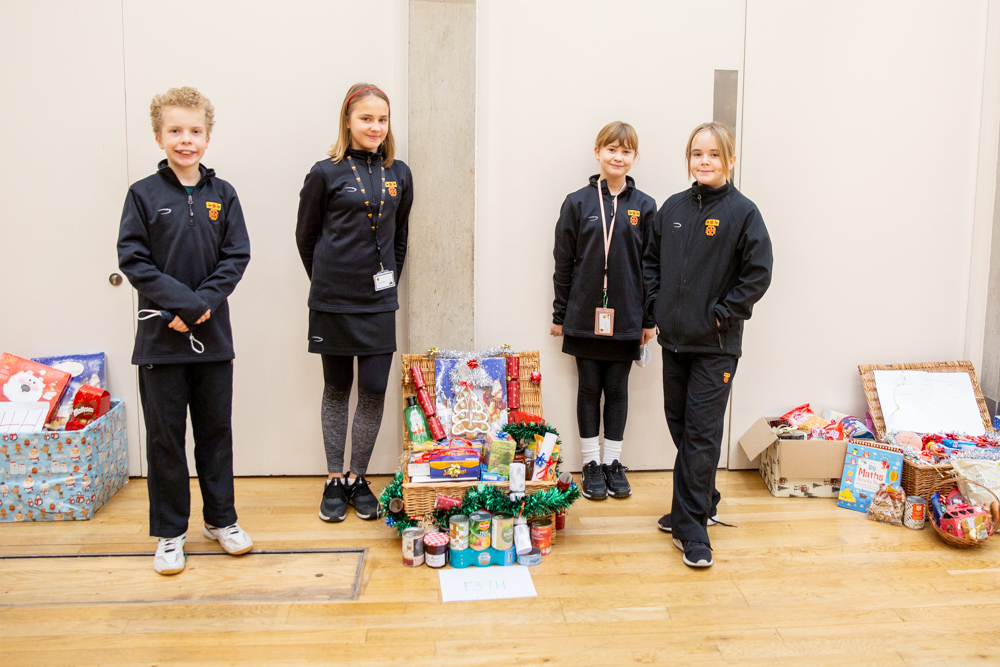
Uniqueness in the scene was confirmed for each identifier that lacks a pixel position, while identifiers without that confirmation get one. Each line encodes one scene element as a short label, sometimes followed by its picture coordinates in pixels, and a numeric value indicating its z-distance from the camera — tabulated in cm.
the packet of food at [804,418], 317
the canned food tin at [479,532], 243
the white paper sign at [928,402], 324
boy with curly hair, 224
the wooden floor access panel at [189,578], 223
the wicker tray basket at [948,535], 259
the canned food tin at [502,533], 244
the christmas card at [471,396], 288
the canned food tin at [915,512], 279
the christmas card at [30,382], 284
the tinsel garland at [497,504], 251
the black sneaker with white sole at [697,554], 242
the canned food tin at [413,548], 243
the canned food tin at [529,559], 246
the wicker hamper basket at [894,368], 329
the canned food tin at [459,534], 242
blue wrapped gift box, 271
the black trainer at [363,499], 281
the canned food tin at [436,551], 241
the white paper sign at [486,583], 225
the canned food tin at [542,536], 251
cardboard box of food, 304
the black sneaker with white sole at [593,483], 302
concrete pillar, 297
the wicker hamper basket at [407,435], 256
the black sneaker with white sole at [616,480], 304
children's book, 292
